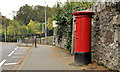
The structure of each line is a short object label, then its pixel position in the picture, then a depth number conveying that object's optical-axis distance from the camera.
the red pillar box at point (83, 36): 6.95
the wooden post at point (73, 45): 9.65
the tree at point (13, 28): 41.62
